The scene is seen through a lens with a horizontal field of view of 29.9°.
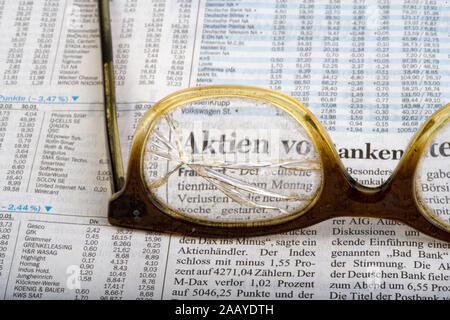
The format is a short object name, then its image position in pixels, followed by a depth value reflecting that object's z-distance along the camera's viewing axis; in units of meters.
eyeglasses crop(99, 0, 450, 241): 0.23
